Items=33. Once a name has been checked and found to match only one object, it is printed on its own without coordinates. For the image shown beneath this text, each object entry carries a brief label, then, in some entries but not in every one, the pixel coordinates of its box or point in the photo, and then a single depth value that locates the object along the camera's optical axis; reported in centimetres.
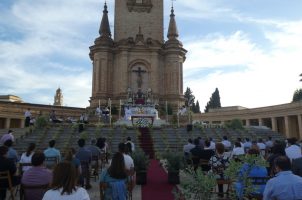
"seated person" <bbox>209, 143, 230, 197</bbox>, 908
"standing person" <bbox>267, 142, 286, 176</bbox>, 938
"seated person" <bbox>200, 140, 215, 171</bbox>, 1127
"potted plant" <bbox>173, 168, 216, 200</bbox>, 463
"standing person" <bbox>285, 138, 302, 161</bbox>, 1075
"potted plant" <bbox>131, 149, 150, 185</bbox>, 1267
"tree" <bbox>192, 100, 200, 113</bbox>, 7829
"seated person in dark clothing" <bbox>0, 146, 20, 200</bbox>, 774
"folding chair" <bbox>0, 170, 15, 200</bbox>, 766
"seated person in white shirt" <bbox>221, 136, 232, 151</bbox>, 1721
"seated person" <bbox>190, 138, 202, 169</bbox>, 1148
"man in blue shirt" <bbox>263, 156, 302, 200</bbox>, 497
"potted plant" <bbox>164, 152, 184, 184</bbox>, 1253
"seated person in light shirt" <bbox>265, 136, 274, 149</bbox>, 1842
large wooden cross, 4409
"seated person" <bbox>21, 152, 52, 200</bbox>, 616
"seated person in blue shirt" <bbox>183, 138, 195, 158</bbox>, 1528
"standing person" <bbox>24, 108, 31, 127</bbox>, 3038
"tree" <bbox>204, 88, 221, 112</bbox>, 8150
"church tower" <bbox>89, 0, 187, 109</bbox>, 4391
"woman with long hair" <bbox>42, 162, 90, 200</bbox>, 413
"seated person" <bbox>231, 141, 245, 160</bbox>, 1320
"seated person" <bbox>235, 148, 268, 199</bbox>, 513
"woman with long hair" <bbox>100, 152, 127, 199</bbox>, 641
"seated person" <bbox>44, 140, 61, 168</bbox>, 1086
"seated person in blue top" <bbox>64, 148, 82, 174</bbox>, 884
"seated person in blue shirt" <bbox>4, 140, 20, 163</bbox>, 1056
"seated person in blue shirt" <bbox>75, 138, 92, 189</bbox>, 1116
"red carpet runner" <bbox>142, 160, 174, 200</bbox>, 1038
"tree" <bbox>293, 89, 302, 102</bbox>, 7534
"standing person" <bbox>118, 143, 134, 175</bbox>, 942
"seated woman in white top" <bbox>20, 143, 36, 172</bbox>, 989
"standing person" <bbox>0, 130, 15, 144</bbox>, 1719
